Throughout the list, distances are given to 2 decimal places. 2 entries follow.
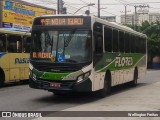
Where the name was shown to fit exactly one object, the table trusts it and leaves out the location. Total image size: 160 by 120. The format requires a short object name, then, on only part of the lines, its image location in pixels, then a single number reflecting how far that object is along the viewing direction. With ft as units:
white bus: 46.80
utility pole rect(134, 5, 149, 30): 226.23
